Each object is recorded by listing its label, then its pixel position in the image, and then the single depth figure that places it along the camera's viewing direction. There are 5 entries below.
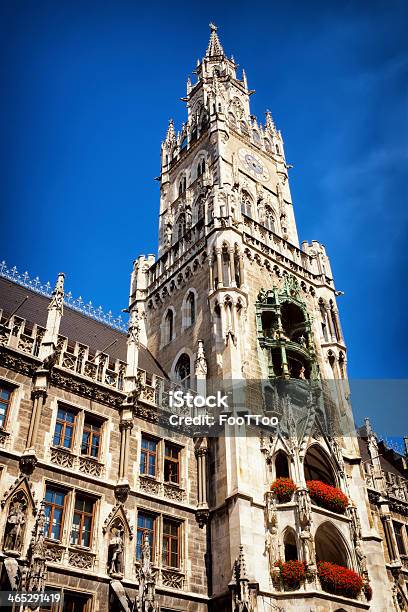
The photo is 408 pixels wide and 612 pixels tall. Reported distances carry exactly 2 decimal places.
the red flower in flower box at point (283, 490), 24.66
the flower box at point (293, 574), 22.47
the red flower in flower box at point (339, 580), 23.27
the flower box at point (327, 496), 25.62
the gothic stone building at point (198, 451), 20.78
